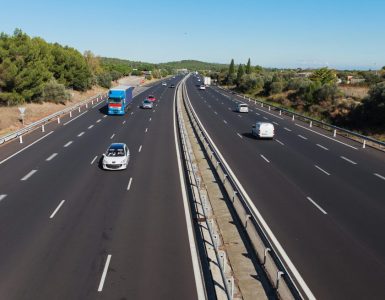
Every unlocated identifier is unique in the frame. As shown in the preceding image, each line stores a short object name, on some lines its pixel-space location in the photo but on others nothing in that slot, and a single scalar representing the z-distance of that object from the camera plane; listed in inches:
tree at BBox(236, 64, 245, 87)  4831.2
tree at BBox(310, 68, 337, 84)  4231.1
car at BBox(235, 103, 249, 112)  2303.2
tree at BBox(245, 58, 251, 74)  5031.7
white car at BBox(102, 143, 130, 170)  892.6
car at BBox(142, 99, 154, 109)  2332.7
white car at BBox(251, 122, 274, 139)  1373.0
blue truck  1971.0
